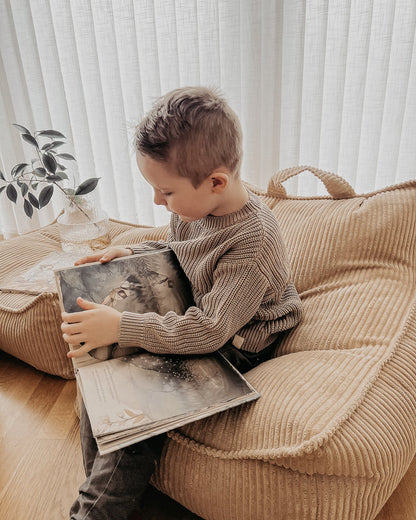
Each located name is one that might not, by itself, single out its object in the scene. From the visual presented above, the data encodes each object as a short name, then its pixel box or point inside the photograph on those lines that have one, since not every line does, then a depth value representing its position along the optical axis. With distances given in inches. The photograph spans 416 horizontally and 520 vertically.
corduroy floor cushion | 44.7
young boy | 29.6
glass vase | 56.2
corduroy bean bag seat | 25.8
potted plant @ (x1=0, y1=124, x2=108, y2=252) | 56.1
